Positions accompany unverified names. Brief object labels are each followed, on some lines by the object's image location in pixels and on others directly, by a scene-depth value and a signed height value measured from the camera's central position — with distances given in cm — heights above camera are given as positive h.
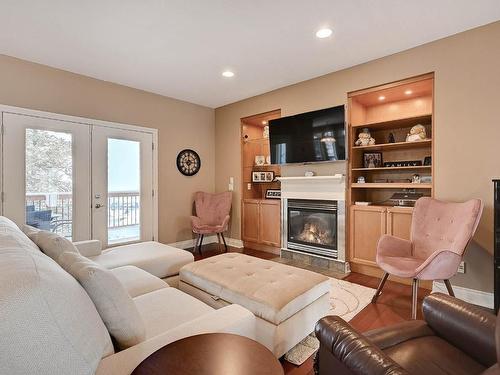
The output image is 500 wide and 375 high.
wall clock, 496 +46
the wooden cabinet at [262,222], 450 -60
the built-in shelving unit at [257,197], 457 -19
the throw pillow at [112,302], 110 -47
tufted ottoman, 170 -74
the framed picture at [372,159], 373 +36
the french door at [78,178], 330 +14
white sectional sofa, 78 -44
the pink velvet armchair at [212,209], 498 -41
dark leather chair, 104 -72
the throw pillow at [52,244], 142 -31
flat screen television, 363 +71
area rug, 188 -114
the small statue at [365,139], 358 +61
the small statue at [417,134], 322 +61
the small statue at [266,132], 491 +98
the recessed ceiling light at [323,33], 270 +153
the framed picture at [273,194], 470 -13
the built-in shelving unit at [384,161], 325 +31
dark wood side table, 94 -63
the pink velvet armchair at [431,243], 230 -56
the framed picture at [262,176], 504 +19
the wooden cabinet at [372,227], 319 -50
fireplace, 376 -58
